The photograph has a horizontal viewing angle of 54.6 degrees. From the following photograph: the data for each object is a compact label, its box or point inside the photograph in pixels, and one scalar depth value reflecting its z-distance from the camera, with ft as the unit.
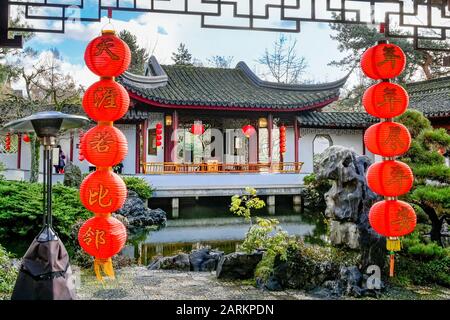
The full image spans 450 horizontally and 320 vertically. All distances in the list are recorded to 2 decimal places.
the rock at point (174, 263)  20.59
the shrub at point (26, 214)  26.45
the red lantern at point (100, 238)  8.57
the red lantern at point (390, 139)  9.75
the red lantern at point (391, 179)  9.71
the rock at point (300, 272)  16.72
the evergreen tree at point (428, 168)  17.19
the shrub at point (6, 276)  14.47
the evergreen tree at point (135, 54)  88.63
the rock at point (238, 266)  18.13
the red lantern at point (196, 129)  50.07
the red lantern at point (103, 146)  8.78
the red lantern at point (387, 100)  9.93
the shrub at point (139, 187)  40.19
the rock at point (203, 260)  20.77
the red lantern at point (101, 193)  8.70
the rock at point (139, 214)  34.76
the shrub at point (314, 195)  45.73
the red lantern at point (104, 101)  8.84
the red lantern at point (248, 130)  52.75
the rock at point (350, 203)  16.98
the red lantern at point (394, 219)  9.71
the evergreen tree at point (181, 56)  100.89
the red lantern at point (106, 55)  8.90
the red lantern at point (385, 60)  9.77
